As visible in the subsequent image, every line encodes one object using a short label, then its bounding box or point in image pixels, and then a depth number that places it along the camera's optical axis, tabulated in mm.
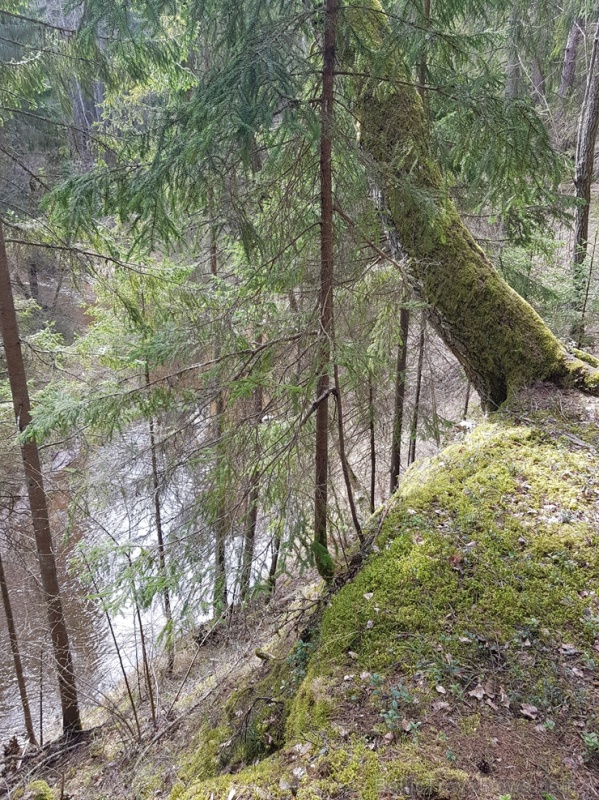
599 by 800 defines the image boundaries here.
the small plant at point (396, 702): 2445
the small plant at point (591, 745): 2240
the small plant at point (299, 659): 3049
